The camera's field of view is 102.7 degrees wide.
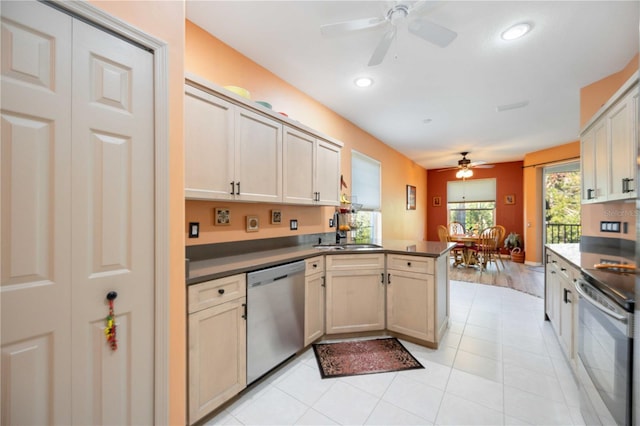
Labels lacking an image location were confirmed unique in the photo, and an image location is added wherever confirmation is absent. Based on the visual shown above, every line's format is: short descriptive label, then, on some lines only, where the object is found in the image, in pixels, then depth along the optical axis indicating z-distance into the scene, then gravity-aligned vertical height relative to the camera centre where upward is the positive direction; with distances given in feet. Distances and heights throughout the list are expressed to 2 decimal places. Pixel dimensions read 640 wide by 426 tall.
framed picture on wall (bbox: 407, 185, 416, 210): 21.40 +1.36
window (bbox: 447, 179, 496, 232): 23.32 +0.98
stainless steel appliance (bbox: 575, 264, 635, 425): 3.50 -2.12
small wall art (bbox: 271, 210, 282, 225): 8.45 -0.14
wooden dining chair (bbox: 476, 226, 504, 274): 17.06 -2.18
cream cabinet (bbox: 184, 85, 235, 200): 5.35 +1.48
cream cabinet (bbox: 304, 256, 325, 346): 7.32 -2.57
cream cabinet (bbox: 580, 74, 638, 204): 5.83 +1.69
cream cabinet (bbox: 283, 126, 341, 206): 7.84 +1.47
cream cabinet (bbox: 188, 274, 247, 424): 4.70 -2.58
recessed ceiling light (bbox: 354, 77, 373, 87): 8.98 +4.73
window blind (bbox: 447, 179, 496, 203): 23.32 +2.16
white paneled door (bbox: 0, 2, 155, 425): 2.88 -0.10
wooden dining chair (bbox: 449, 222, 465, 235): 24.26 -1.42
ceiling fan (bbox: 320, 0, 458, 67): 5.24 +3.98
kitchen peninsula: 5.12 -2.22
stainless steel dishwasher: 5.76 -2.54
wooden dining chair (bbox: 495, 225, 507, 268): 18.45 -1.61
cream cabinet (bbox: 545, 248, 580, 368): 6.11 -2.48
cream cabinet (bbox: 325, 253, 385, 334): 8.08 -2.57
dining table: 17.79 -2.35
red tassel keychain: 3.48 -1.51
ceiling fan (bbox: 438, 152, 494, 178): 19.36 +3.64
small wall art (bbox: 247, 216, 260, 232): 7.67 -0.34
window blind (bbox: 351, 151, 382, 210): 13.53 +1.86
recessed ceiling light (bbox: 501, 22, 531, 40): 6.37 +4.67
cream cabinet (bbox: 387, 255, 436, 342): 7.63 -2.58
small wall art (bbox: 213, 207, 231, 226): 6.82 -0.09
